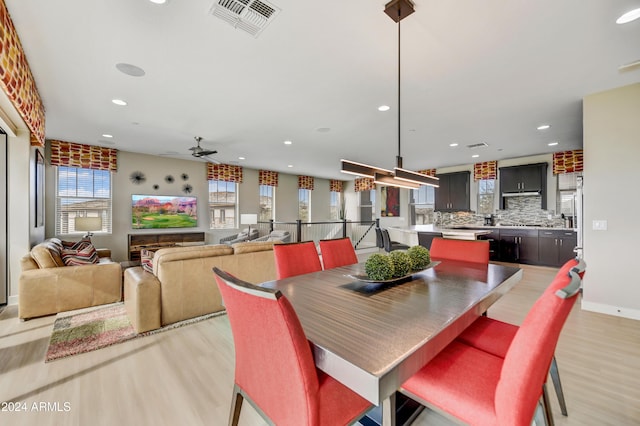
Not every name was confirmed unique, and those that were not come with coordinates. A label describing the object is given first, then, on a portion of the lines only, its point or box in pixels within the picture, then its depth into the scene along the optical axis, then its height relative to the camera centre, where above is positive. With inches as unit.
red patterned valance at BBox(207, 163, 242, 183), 294.7 +46.7
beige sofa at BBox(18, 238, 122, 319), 119.3 -33.5
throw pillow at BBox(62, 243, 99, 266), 134.1 -22.0
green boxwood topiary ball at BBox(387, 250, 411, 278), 71.0 -13.1
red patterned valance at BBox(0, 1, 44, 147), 76.1 +46.9
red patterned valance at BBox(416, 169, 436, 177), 315.9 +50.2
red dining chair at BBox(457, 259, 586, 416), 53.6 -26.2
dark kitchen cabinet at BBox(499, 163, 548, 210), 242.4 +33.1
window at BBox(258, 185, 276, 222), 341.7 +15.2
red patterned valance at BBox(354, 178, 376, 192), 372.1 +41.8
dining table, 32.7 -17.6
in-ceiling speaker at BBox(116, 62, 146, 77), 103.7 +57.0
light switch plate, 125.3 -4.7
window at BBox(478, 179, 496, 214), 278.4 +20.4
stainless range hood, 247.6 +19.9
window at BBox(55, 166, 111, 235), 222.4 +14.9
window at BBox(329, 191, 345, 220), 417.8 +13.0
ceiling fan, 192.7 +44.4
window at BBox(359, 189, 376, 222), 399.5 +12.9
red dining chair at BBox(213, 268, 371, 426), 35.0 -22.2
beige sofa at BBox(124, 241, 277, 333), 105.9 -29.3
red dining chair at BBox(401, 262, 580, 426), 33.0 -25.1
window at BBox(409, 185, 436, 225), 331.5 +11.9
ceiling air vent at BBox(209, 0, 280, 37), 73.0 +56.8
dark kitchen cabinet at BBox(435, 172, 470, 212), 289.9 +24.5
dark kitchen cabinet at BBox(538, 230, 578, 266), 208.2 -24.7
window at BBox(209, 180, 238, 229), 299.6 +11.2
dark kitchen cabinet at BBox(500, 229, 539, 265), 225.9 -26.5
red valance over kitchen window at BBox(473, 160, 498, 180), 270.2 +45.6
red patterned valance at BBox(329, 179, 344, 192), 412.8 +44.9
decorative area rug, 94.3 -46.6
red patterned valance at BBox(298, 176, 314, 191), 373.4 +44.9
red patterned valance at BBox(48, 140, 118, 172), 213.3 +47.9
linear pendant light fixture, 71.9 +15.6
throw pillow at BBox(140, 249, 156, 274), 124.3 -22.8
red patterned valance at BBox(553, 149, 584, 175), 224.1 +45.4
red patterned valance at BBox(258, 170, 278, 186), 334.0 +45.8
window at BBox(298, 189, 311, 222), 380.8 +14.2
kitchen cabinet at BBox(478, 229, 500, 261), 243.1 -24.7
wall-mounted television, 250.1 +2.4
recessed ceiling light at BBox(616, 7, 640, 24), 75.0 +56.4
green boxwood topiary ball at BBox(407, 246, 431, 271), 80.3 -12.8
